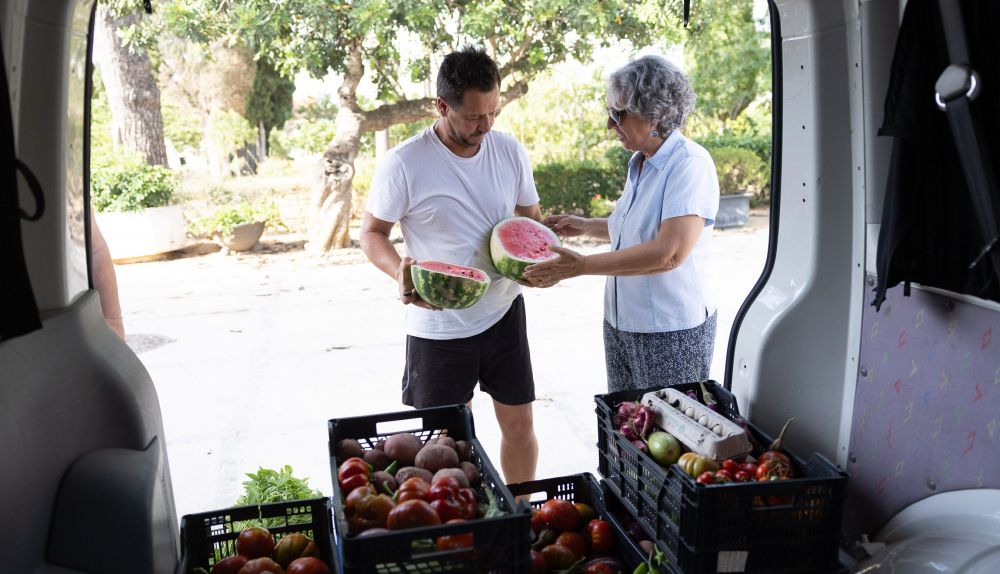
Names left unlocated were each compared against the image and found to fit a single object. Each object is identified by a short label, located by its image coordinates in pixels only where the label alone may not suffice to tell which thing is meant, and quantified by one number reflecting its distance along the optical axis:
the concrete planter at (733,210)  16.45
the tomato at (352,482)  2.19
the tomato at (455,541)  1.93
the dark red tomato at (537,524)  2.60
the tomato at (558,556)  2.42
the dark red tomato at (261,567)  2.27
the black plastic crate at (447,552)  1.88
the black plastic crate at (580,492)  2.54
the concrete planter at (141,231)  13.89
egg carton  2.33
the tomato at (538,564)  2.37
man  3.42
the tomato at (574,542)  2.49
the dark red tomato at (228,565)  2.32
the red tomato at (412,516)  1.98
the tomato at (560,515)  2.60
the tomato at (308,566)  2.25
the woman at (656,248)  3.18
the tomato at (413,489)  2.09
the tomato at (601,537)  2.53
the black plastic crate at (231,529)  2.45
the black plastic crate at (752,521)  2.09
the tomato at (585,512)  2.68
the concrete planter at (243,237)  14.80
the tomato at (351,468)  2.23
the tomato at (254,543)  2.41
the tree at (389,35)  12.58
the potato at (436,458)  2.33
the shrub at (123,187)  13.77
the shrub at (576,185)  16.30
